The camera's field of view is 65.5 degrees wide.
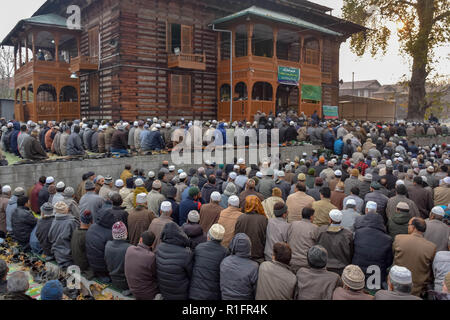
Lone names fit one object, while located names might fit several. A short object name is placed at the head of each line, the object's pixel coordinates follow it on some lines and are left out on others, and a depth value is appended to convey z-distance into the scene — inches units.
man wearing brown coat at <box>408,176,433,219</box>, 329.4
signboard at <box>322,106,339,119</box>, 1138.9
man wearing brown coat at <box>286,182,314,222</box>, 286.8
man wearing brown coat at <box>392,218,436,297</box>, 202.4
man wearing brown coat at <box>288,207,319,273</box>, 222.1
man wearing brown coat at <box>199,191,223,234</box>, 273.3
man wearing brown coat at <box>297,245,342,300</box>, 158.7
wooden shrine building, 797.9
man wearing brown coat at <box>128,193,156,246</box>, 253.6
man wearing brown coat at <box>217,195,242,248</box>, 252.4
